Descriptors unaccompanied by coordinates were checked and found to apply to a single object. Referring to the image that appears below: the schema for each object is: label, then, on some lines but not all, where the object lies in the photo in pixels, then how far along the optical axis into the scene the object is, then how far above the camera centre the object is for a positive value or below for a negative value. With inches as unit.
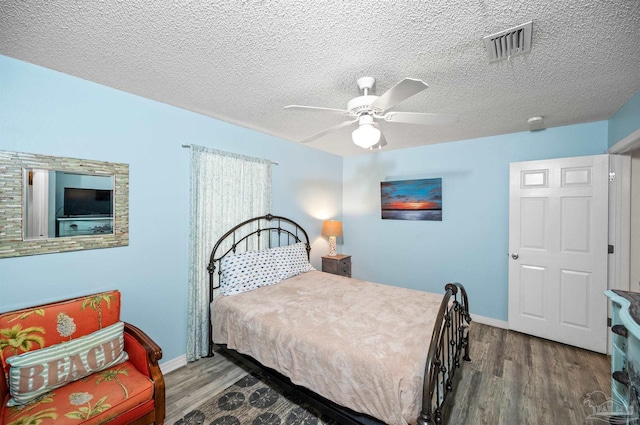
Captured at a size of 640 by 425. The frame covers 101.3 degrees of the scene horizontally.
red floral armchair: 56.7 -38.5
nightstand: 160.7 -32.6
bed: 59.1 -33.8
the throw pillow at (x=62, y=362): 57.4 -36.6
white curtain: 103.1 +0.7
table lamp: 163.2 -9.8
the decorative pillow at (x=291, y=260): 124.2 -23.6
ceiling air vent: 55.2 +38.6
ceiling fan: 68.6 +26.9
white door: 108.9 -15.6
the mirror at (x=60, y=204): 67.9 +1.8
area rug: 75.1 -59.9
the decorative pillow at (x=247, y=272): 105.5 -25.5
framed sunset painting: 153.1 +8.4
